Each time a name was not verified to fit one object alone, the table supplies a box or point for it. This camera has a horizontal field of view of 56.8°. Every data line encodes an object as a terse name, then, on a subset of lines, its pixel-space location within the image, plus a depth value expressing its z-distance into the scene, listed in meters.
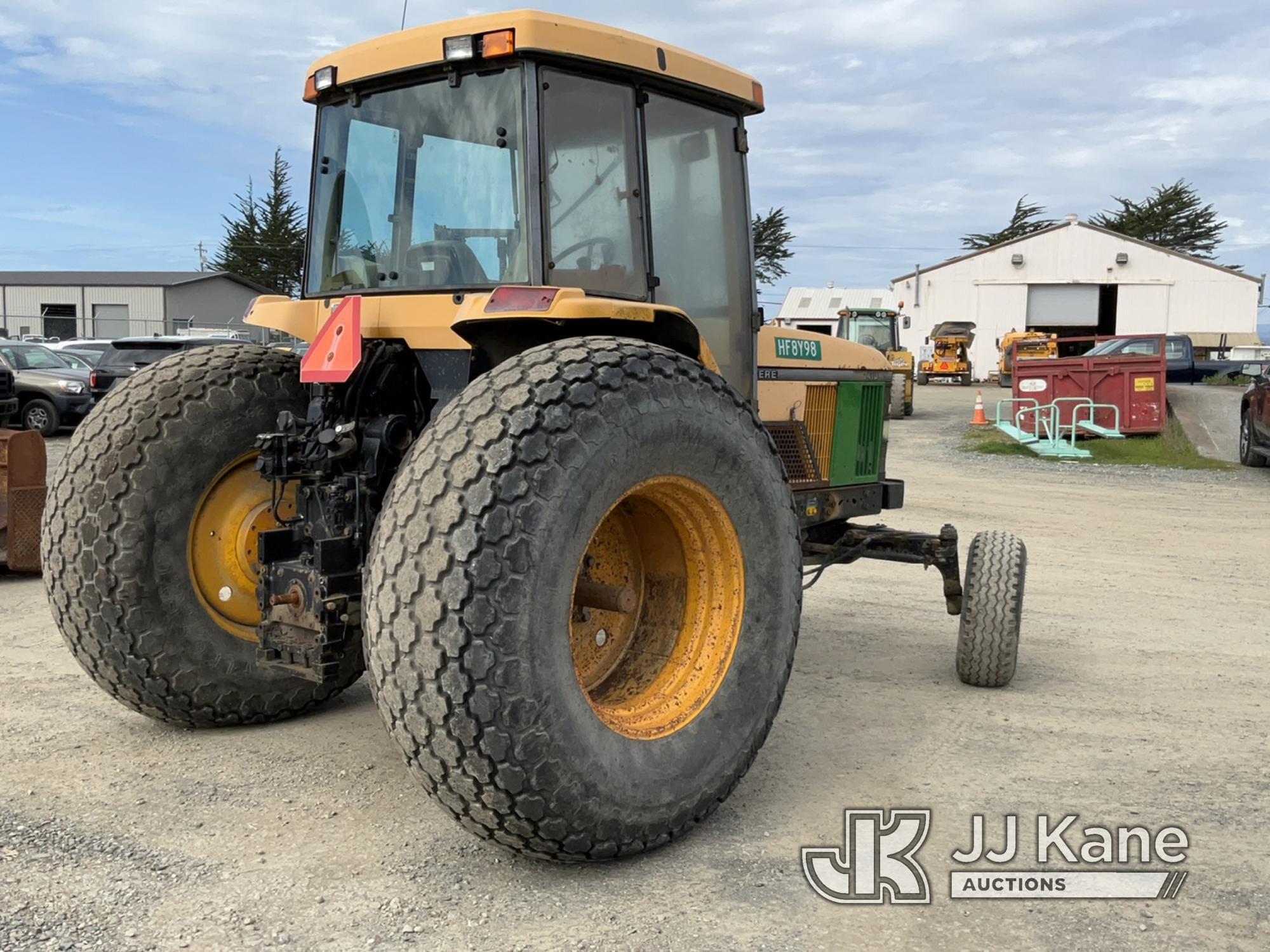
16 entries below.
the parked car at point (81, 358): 22.61
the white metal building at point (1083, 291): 45.38
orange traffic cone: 23.16
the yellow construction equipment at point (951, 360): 41.66
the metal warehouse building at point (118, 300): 48.62
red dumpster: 18.56
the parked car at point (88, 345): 29.17
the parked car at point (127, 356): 18.84
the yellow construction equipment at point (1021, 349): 19.56
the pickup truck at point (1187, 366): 31.86
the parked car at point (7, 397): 12.39
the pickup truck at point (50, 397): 19.45
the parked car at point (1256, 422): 15.59
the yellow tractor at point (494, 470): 3.16
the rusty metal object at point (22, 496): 7.91
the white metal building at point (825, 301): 60.31
